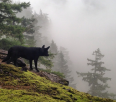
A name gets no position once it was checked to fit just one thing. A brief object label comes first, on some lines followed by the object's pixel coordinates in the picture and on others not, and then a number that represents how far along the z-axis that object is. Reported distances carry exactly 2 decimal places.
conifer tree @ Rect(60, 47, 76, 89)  84.76
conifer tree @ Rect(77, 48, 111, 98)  30.08
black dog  7.82
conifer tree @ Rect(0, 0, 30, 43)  13.34
